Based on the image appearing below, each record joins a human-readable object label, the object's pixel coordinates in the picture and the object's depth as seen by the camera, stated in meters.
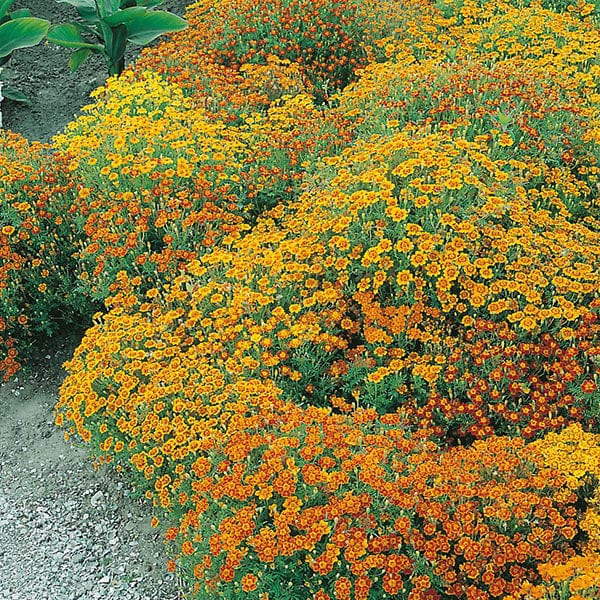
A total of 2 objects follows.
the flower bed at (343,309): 2.78
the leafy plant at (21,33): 6.45
